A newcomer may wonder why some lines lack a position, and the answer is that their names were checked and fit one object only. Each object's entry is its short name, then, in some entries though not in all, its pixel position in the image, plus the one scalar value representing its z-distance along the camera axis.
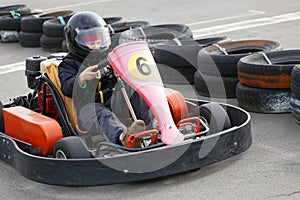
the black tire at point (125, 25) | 10.62
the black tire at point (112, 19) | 11.36
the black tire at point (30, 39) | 12.13
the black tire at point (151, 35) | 9.35
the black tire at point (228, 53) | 7.76
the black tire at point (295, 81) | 6.55
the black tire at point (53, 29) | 11.26
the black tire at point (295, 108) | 6.61
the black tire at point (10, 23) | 12.52
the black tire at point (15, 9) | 13.30
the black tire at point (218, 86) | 7.80
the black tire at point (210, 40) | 8.98
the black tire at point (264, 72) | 7.01
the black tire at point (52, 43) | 11.33
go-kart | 5.31
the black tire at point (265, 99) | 7.07
